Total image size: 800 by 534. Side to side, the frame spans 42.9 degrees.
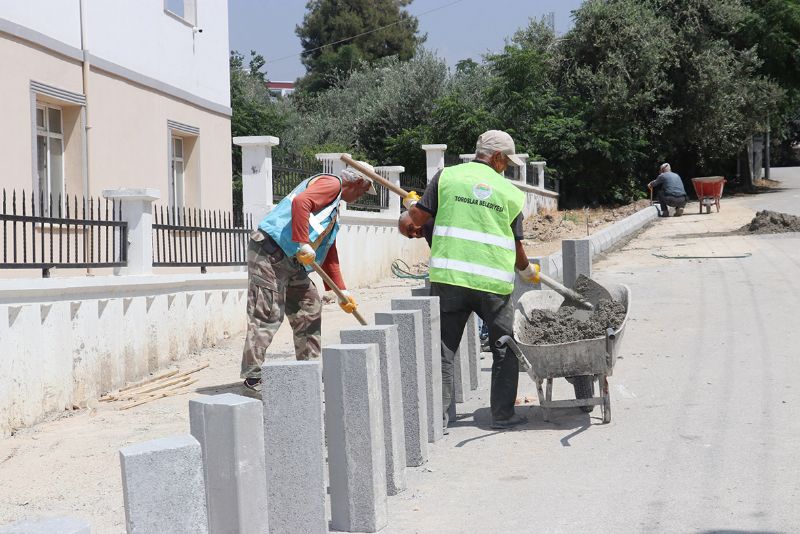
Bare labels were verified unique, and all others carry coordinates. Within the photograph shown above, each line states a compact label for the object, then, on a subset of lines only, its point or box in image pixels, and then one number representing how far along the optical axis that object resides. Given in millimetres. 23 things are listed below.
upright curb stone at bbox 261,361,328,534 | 4203
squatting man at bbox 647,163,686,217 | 26984
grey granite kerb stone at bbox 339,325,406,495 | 5047
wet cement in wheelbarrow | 6918
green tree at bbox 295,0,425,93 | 67438
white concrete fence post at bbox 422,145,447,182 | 20391
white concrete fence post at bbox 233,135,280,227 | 13367
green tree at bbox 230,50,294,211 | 30839
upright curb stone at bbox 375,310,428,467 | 5789
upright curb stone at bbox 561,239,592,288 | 9672
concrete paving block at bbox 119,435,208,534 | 3143
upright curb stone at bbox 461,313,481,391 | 8061
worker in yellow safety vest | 6578
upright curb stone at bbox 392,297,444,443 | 6230
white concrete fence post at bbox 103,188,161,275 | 9812
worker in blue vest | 7348
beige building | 11133
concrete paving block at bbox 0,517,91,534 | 2525
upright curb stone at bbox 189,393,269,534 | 3697
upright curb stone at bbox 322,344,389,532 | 4637
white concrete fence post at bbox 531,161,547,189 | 31433
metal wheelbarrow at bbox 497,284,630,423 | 6488
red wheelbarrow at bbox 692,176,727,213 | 27594
